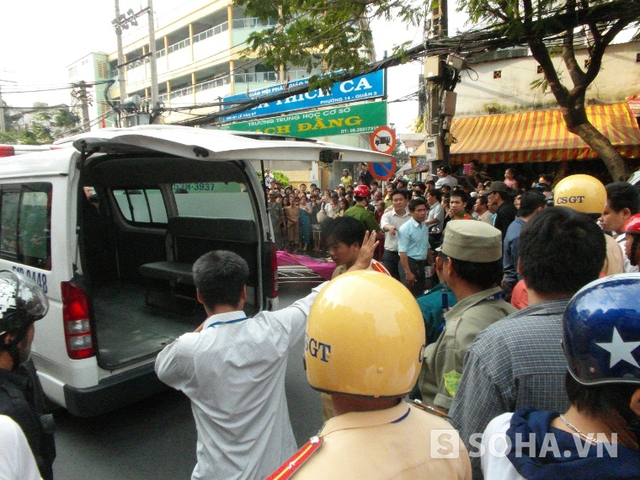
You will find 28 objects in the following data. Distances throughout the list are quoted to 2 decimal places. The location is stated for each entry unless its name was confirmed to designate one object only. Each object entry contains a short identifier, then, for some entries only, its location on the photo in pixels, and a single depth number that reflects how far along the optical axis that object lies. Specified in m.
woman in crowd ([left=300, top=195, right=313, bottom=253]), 12.50
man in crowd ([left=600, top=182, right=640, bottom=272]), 3.32
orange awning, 10.09
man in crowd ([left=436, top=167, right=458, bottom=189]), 8.45
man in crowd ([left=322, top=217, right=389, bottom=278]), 2.85
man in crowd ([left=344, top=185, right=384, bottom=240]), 5.62
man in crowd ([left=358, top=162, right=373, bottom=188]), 14.52
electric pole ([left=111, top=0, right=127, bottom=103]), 17.70
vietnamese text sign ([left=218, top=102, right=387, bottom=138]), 11.27
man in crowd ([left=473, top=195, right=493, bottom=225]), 6.42
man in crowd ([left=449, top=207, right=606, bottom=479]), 1.29
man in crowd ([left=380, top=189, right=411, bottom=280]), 6.22
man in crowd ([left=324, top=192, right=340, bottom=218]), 11.71
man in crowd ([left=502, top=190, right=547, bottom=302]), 3.97
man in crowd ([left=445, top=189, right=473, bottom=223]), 5.91
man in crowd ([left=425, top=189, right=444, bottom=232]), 7.19
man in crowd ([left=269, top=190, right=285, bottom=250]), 11.80
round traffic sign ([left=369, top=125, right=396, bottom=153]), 7.91
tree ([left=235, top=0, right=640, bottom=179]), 6.29
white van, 2.84
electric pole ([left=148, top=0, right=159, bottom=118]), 15.66
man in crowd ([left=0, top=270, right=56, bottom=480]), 1.38
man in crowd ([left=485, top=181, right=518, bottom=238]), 5.56
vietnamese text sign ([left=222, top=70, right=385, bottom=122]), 10.84
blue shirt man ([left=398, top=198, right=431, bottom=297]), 5.59
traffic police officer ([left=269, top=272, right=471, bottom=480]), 0.88
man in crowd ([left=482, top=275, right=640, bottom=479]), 0.80
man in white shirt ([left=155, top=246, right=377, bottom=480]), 1.79
